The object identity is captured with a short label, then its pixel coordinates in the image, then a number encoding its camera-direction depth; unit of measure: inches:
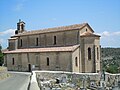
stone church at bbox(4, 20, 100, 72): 975.9
